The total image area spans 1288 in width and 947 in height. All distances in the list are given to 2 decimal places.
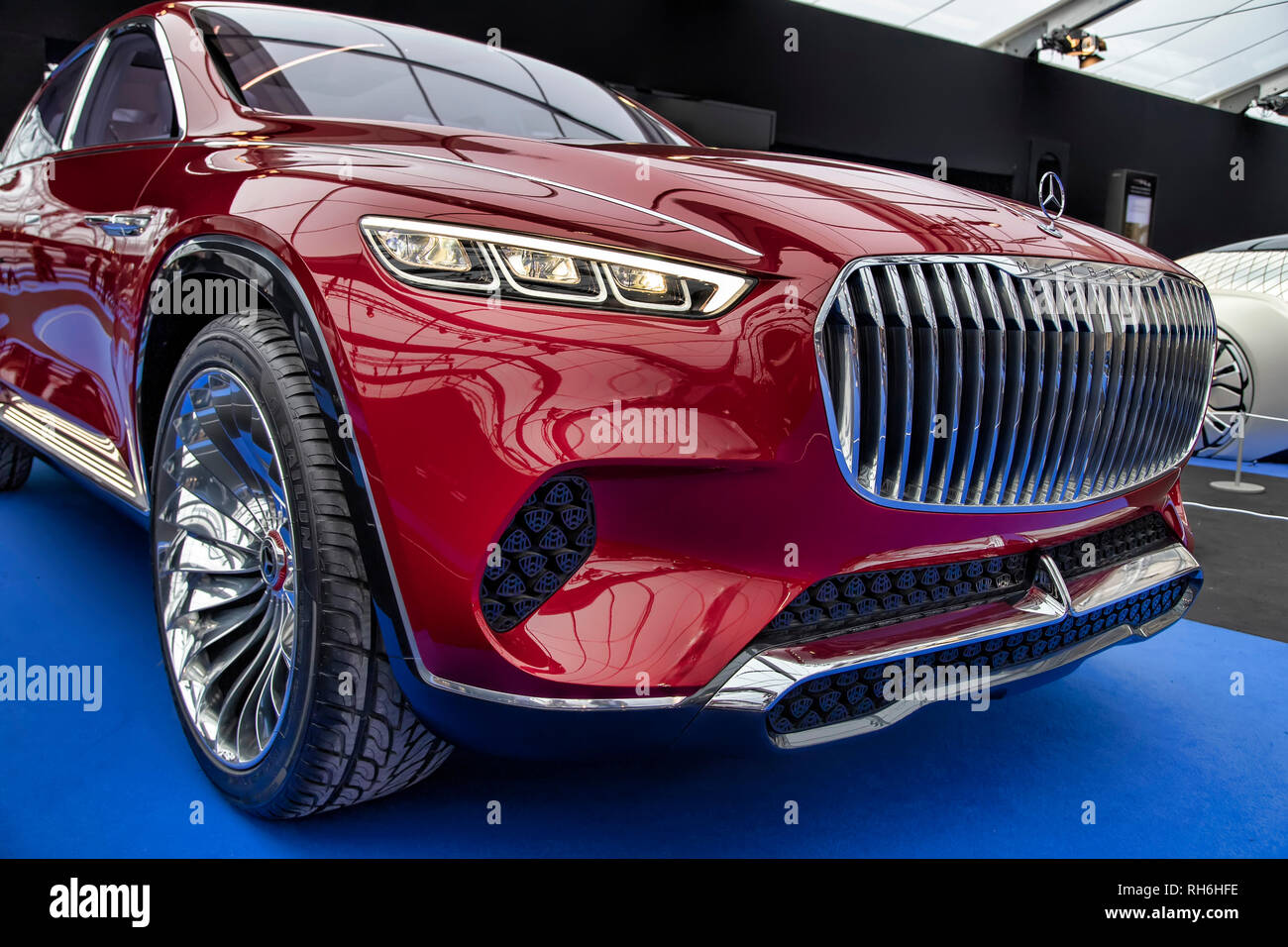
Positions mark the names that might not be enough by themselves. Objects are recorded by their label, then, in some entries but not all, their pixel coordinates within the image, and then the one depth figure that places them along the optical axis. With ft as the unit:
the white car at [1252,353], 15.33
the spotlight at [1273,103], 53.78
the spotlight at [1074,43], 41.42
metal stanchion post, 14.82
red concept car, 3.65
